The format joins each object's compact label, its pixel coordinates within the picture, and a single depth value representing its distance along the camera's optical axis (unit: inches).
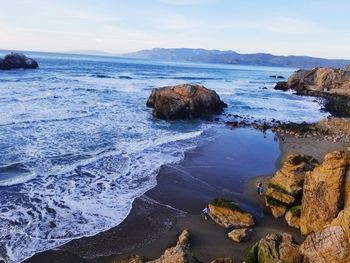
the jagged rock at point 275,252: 501.4
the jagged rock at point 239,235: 645.3
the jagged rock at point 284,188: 755.4
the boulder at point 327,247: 488.4
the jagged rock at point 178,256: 456.9
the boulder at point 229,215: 701.3
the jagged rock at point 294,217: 708.7
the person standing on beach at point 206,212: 733.4
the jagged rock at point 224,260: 518.6
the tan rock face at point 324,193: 637.9
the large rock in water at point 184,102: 1696.6
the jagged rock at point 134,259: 535.9
